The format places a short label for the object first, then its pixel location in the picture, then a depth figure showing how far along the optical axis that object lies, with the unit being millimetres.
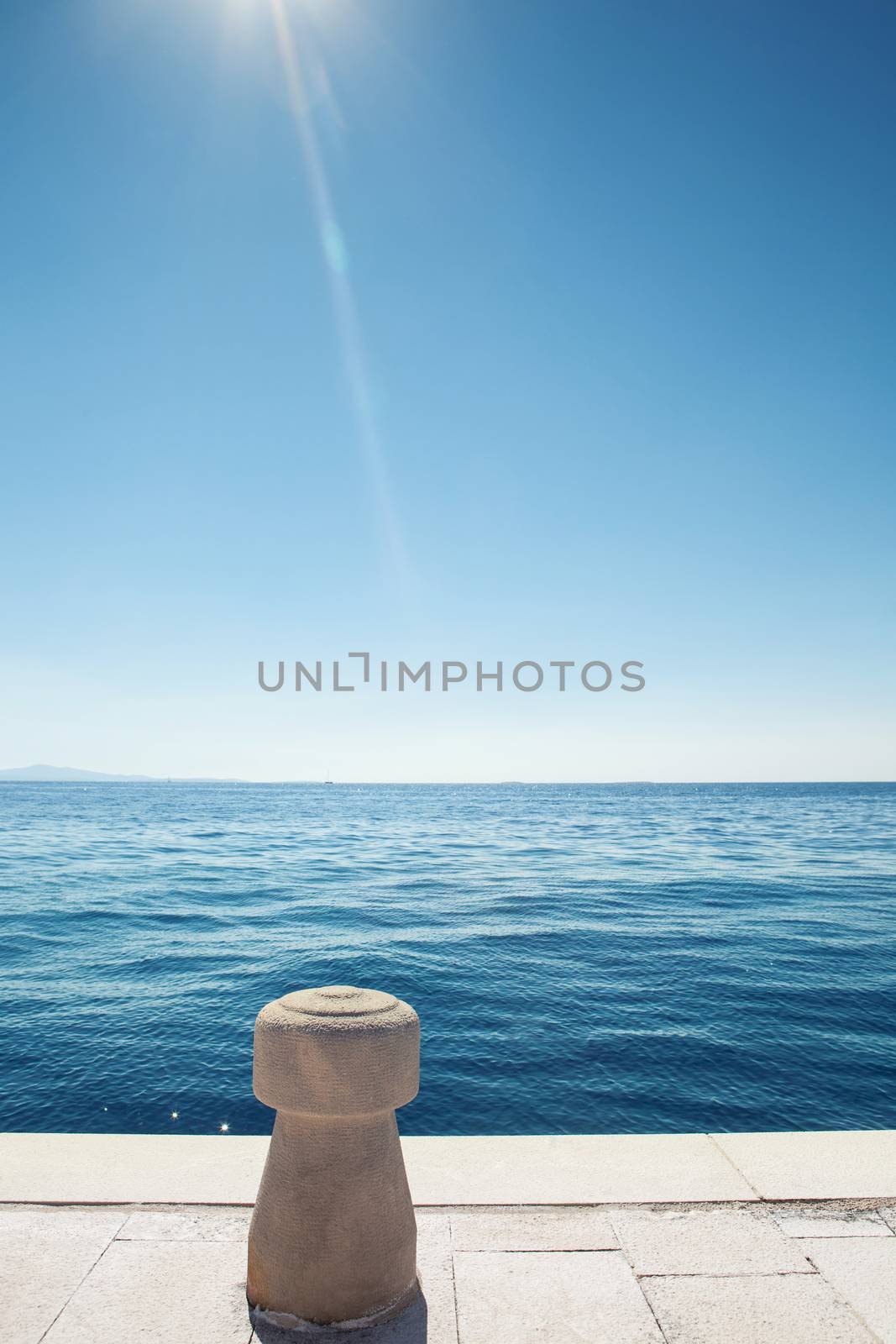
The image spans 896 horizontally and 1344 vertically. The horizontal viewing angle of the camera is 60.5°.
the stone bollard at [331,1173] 3445
